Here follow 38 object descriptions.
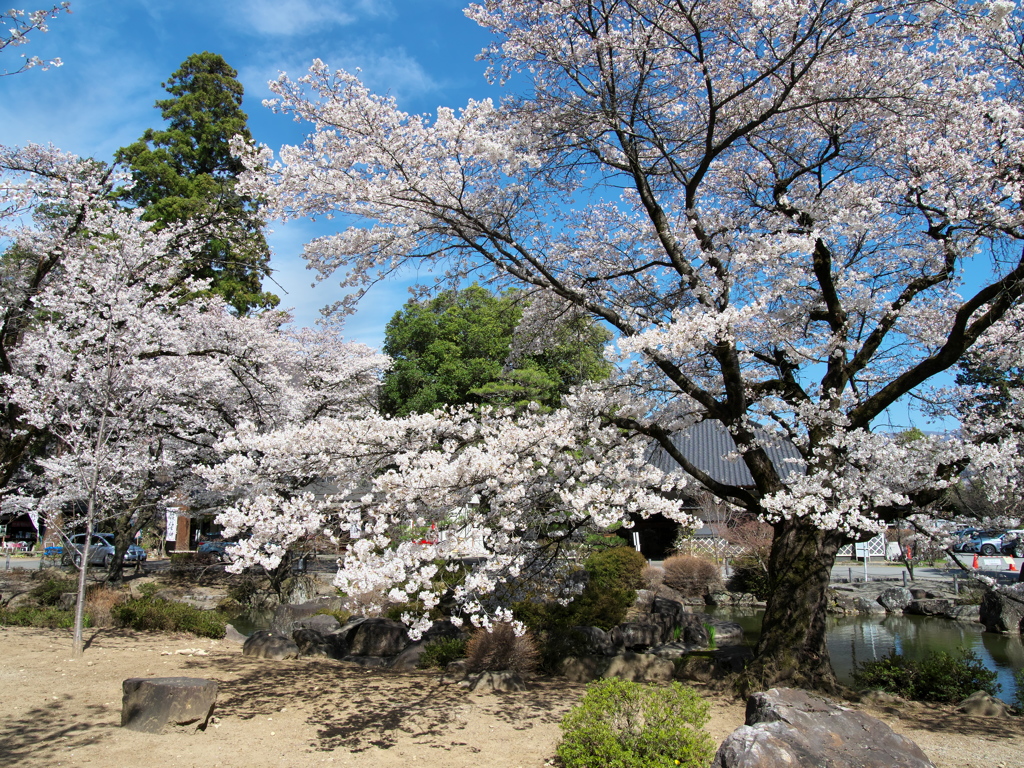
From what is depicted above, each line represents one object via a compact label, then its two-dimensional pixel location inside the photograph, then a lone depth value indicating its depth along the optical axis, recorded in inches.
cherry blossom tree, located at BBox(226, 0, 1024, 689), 234.2
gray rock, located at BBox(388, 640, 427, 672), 337.4
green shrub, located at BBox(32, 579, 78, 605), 441.1
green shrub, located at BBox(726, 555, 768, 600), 654.5
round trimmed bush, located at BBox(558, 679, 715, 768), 171.2
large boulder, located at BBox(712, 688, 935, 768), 151.1
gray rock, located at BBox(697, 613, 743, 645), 458.9
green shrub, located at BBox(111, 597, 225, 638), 380.5
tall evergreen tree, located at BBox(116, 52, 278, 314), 781.9
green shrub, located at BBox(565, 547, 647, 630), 436.0
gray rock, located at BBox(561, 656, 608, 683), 320.2
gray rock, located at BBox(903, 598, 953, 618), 583.4
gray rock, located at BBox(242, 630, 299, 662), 335.6
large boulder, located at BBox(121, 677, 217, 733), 202.8
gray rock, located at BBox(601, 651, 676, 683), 307.1
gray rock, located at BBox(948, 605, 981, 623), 560.8
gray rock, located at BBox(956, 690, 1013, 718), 254.4
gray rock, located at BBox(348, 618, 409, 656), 382.0
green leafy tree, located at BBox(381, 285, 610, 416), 893.8
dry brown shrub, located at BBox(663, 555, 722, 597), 666.8
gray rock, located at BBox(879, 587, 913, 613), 611.5
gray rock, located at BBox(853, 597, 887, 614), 614.2
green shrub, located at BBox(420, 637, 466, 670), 334.3
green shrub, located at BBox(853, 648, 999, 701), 279.3
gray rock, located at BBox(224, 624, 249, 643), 377.1
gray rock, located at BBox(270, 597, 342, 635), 458.3
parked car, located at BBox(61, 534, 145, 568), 851.4
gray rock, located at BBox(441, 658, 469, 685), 296.9
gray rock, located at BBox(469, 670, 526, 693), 279.7
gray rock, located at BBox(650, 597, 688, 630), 461.1
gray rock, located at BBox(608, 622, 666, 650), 417.4
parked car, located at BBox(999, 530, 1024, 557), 850.3
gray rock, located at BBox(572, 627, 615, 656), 367.2
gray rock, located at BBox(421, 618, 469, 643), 370.6
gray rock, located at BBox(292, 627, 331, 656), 361.7
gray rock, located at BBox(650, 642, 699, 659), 394.3
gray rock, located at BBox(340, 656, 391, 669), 347.6
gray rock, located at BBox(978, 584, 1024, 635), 501.7
